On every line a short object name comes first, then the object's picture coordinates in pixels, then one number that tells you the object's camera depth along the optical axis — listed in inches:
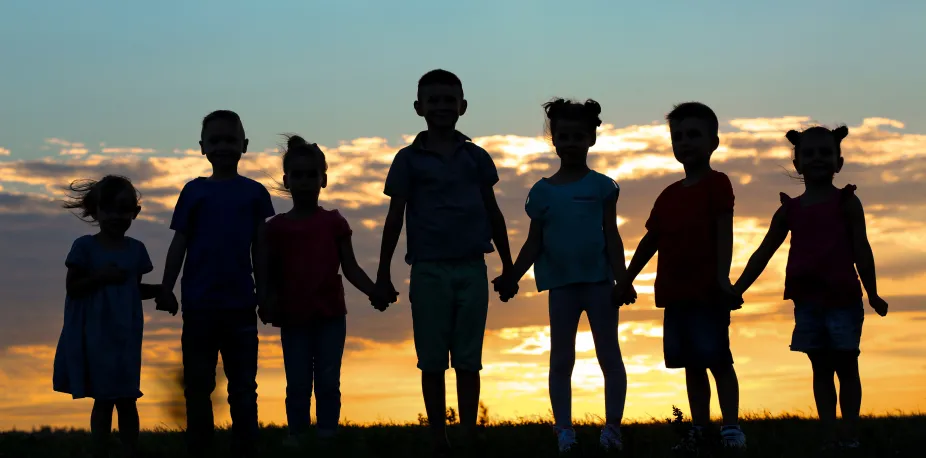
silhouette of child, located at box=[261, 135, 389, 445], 393.4
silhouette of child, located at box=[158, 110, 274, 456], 370.3
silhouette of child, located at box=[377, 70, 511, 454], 352.8
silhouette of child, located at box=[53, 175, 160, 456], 395.9
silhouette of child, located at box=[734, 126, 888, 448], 371.2
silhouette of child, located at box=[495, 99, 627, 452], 362.3
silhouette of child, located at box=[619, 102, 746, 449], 357.1
